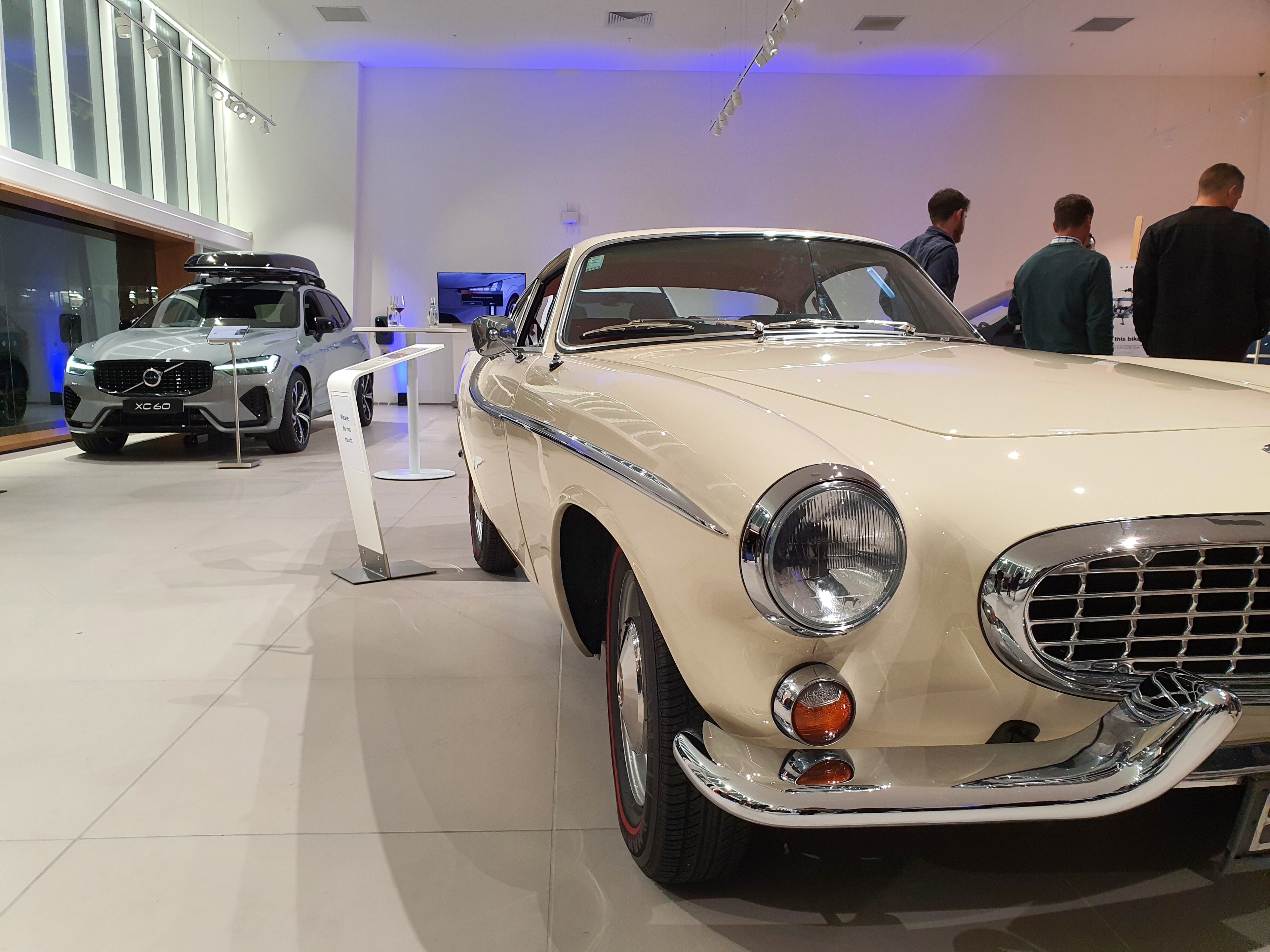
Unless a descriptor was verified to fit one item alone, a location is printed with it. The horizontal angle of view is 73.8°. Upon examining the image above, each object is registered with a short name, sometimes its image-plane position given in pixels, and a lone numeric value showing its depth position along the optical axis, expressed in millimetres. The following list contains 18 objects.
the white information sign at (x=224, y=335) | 6402
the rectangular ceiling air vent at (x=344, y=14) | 9969
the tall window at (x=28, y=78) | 7934
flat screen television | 12484
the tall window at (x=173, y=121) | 10875
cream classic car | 1117
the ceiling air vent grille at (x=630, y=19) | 10023
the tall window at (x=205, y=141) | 11664
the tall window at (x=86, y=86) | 9000
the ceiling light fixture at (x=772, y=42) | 7398
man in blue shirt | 4059
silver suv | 6793
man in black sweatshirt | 3482
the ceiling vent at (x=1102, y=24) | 9922
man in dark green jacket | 3613
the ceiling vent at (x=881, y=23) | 10031
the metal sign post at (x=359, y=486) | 3447
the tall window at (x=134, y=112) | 9977
